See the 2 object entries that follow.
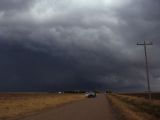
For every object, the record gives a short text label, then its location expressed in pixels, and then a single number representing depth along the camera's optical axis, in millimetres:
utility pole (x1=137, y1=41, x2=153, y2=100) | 28960
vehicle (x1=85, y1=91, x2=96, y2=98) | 53454
